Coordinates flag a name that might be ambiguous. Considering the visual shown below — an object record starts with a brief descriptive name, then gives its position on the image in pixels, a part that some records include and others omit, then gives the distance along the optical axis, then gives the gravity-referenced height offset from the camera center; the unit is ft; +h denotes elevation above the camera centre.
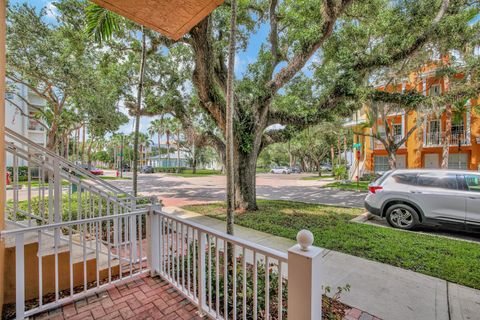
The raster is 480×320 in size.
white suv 15.53 -3.21
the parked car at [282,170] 119.65 -7.32
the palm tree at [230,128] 9.82 +1.29
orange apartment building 48.67 +3.87
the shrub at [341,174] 63.19 -4.97
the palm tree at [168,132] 115.36 +15.07
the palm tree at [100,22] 12.70 +8.31
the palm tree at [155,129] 120.88 +17.35
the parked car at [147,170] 120.04 -6.70
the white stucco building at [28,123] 65.72 +11.74
